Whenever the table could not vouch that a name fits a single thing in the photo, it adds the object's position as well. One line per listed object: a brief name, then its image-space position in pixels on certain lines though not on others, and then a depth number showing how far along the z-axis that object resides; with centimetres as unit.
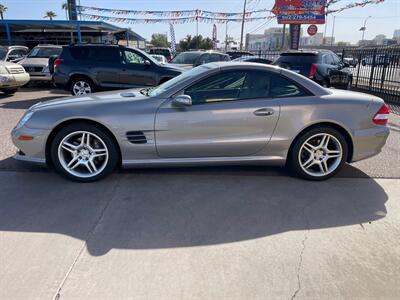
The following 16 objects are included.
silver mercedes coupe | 393
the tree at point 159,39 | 9551
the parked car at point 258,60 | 1481
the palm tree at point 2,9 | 6537
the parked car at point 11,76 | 985
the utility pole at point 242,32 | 2993
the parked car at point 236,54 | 2267
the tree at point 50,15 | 7632
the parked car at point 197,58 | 1400
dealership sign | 2320
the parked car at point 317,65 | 997
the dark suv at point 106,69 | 946
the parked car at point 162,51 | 2783
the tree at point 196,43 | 6012
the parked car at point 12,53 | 1363
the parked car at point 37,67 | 1241
